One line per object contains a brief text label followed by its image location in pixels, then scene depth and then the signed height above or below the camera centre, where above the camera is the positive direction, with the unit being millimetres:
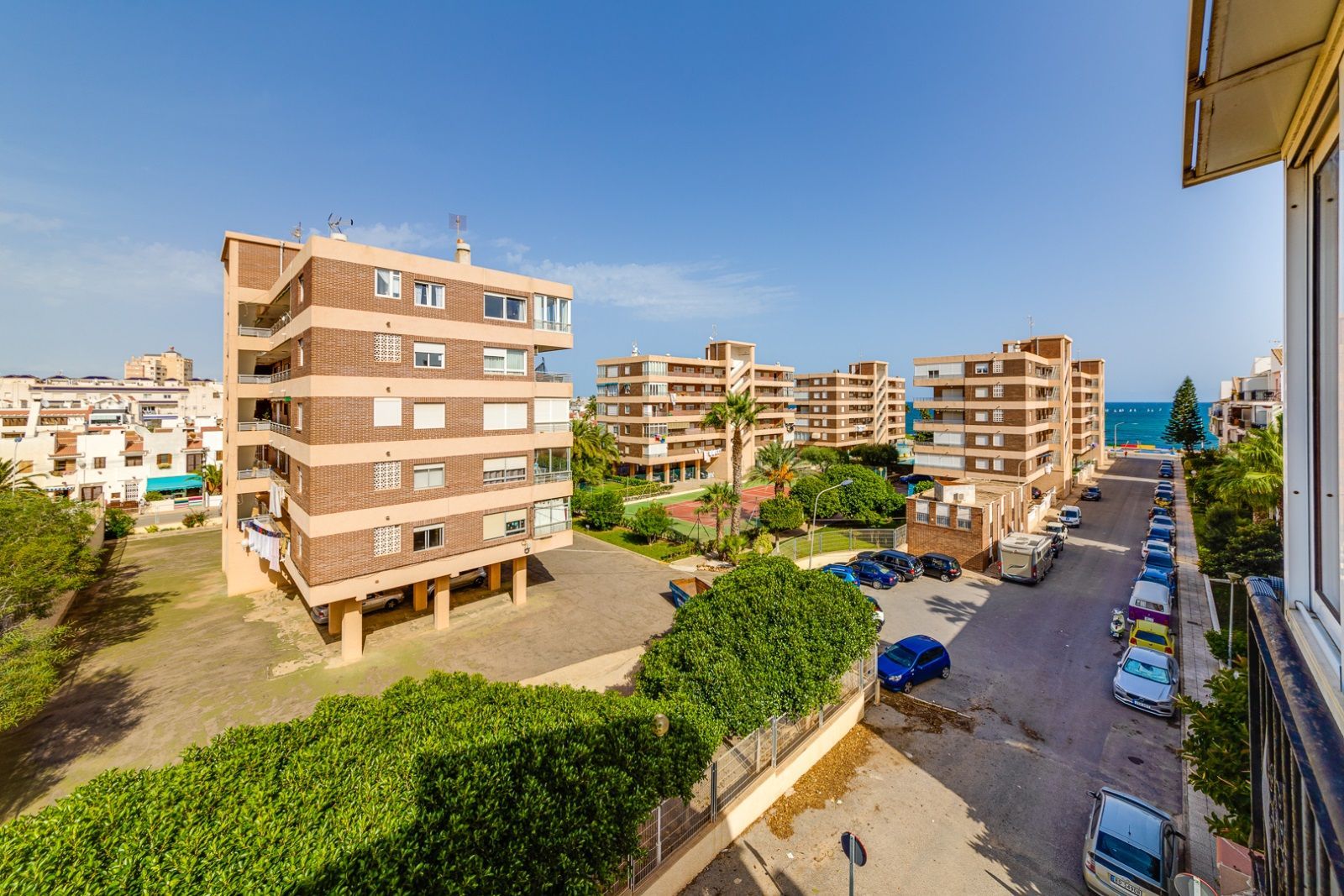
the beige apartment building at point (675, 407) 56156 +4070
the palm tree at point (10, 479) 23811 -1783
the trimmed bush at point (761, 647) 11930 -5199
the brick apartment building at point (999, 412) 38062 +2400
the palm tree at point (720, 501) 33469 -3884
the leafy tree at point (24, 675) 12211 -5667
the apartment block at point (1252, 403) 43250 +3972
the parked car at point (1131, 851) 9695 -7963
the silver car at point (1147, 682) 16266 -7882
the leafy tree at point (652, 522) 36062 -5554
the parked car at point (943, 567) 29391 -7102
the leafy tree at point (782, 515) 36844 -5136
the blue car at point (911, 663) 17609 -7735
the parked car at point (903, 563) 29453 -7006
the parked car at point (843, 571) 27453 -7028
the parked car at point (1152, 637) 19094 -7365
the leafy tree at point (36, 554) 16469 -3949
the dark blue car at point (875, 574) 28156 -7250
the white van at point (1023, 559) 28016 -6392
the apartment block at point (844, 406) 71188 +5251
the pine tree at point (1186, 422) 74062 +2987
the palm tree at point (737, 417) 35572 +2036
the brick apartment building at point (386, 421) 18109 +931
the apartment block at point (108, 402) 66375 +7361
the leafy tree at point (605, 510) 40750 -5234
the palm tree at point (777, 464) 40719 -1609
